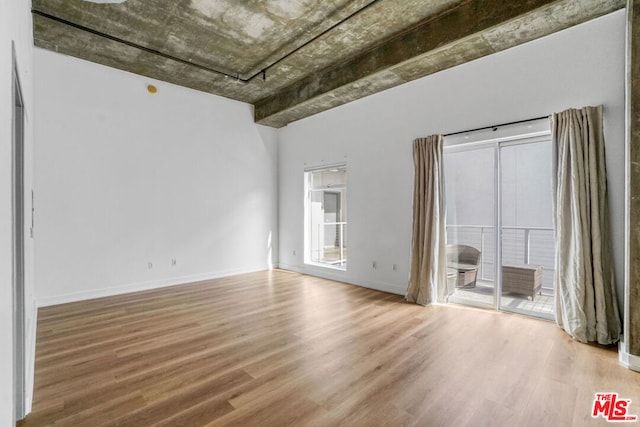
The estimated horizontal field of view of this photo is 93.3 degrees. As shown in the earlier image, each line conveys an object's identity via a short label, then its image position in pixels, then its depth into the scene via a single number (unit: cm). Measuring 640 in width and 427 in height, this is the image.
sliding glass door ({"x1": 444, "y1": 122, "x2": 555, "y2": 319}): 371
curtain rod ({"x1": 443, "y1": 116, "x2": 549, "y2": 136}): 358
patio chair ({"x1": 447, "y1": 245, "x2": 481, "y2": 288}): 425
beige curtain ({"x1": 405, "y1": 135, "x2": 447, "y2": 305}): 427
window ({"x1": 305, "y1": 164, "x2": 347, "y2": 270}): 652
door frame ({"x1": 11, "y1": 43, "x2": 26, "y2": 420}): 176
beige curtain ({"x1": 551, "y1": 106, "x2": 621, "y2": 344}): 302
